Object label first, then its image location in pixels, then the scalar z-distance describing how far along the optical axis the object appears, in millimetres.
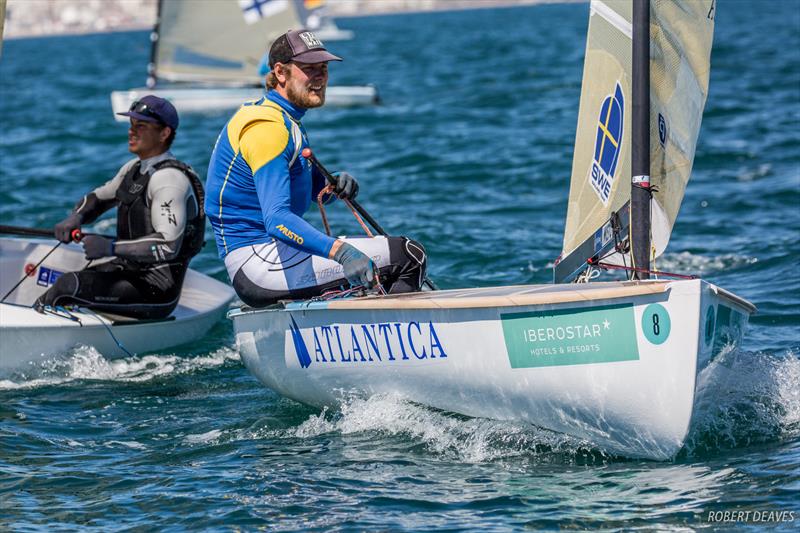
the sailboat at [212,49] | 35031
